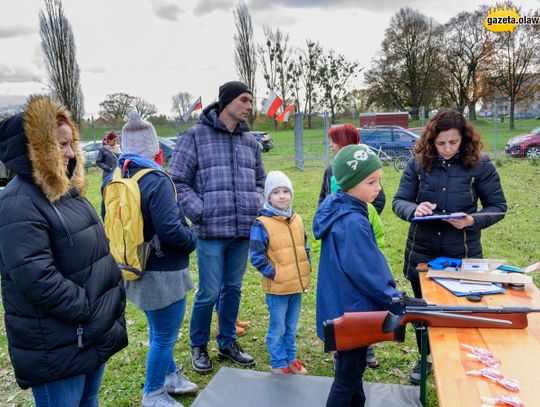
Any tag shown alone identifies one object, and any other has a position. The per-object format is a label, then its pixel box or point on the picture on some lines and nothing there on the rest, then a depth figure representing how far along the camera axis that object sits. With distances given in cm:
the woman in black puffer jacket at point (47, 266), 165
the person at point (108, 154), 673
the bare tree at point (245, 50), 3278
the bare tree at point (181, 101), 3847
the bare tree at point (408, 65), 3881
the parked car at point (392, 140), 1448
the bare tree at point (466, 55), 3644
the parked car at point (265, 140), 2119
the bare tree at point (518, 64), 3228
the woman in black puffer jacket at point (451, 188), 261
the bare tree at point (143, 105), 3759
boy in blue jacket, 198
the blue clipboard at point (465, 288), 222
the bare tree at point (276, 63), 3775
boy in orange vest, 293
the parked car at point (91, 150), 1684
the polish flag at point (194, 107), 1085
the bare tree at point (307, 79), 3941
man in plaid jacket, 296
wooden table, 146
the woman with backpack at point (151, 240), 233
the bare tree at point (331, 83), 3972
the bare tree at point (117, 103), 3881
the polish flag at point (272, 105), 935
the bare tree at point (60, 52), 2456
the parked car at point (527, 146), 1441
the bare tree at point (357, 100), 4050
